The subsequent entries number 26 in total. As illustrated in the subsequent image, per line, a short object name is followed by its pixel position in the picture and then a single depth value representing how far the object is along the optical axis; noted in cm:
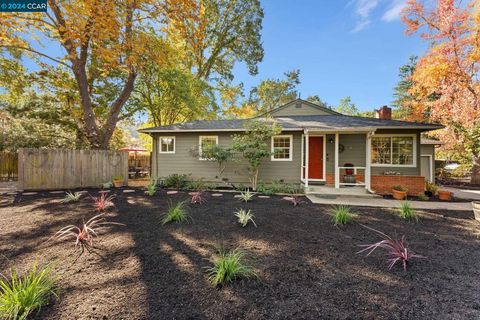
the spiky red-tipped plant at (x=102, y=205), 504
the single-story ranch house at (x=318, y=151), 825
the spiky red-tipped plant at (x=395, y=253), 271
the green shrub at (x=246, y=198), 621
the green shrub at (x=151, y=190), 714
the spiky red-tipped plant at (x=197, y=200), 598
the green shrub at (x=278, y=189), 815
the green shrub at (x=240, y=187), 914
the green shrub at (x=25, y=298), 178
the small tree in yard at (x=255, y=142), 862
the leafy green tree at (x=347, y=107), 3344
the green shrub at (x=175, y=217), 427
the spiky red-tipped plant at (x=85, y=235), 315
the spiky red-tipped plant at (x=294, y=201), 599
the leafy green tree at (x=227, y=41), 1700
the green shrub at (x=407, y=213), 470
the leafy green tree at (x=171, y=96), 1379
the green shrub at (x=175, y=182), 943
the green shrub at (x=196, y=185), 915
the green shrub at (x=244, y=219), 405
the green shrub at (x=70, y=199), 592
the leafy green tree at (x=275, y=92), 2780
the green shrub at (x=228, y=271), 230
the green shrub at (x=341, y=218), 424
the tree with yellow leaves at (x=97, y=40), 783
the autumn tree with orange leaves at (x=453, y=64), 1072
